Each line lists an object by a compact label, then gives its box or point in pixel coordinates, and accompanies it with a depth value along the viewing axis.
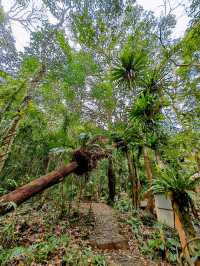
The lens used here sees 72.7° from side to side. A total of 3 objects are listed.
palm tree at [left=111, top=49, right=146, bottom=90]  4.29
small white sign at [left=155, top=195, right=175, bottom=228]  4.55
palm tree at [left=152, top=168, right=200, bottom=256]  2.52
